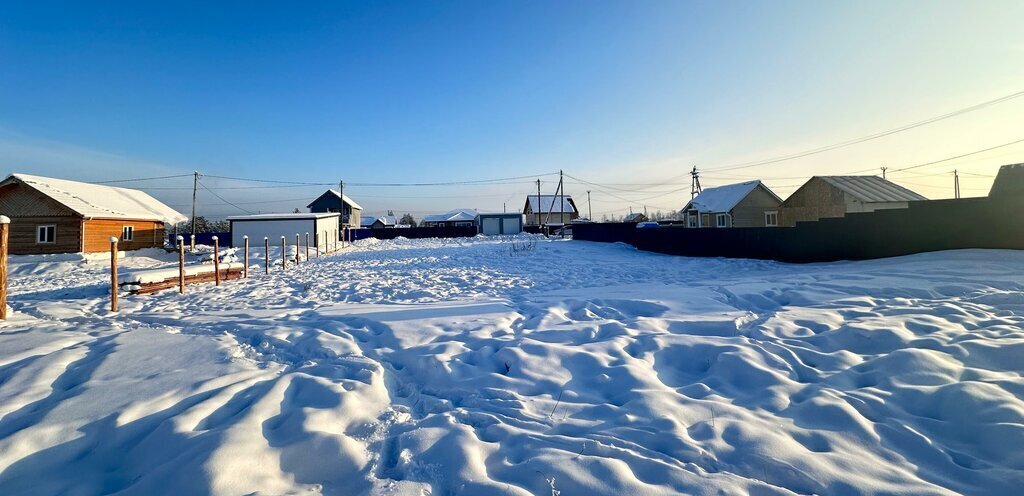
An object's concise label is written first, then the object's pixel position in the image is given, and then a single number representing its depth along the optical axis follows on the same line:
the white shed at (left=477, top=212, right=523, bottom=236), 51.41
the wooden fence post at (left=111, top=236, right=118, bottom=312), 7.77
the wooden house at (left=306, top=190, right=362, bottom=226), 45.84
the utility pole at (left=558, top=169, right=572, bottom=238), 55.06
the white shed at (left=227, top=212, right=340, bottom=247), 27.84
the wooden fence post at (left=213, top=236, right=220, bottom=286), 10.97
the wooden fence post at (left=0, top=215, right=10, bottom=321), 6.07
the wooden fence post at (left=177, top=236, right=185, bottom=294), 9.85
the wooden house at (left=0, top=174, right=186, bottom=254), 20.75
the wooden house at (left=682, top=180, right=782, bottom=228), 29.61
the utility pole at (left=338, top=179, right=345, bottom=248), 42.41
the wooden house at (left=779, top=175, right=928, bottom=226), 20.91
